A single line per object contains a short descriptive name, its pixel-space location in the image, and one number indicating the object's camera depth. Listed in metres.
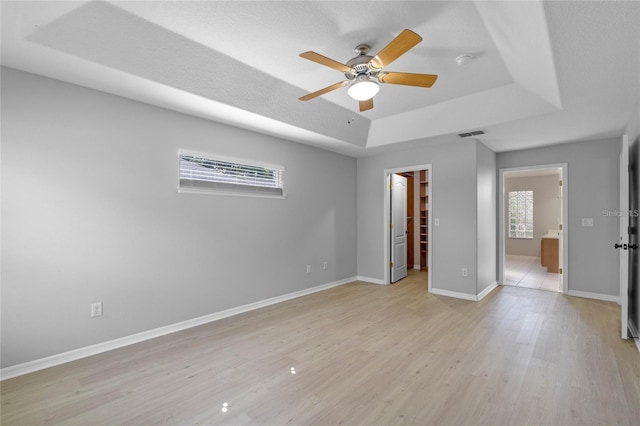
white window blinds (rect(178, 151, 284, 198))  3.52
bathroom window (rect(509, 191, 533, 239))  9.09
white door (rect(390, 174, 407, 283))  5.71
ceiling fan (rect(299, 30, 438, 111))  2.21
